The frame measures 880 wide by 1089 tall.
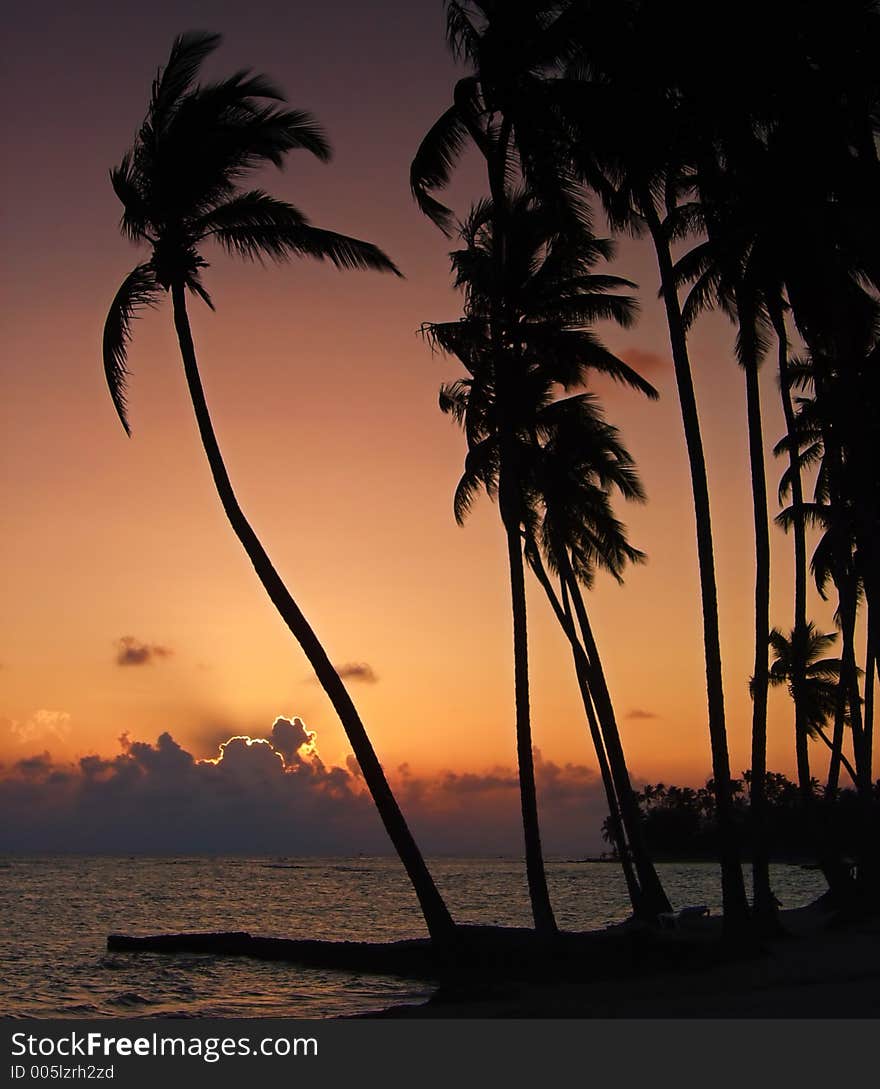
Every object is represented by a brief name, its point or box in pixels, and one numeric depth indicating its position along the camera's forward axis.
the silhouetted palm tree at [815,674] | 39.09
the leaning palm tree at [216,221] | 16.47
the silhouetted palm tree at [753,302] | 17.92
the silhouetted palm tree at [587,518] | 26.23
